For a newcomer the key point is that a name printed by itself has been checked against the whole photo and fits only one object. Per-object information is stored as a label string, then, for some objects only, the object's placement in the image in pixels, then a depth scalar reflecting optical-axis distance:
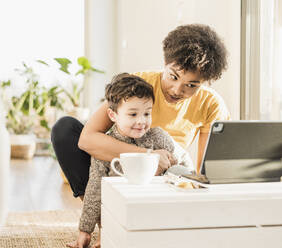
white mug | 1.15
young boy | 1.63
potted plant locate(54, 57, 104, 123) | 5.38
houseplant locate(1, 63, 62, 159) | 5.63
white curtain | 2.53
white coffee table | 1.01
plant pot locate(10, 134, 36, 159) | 5.61
